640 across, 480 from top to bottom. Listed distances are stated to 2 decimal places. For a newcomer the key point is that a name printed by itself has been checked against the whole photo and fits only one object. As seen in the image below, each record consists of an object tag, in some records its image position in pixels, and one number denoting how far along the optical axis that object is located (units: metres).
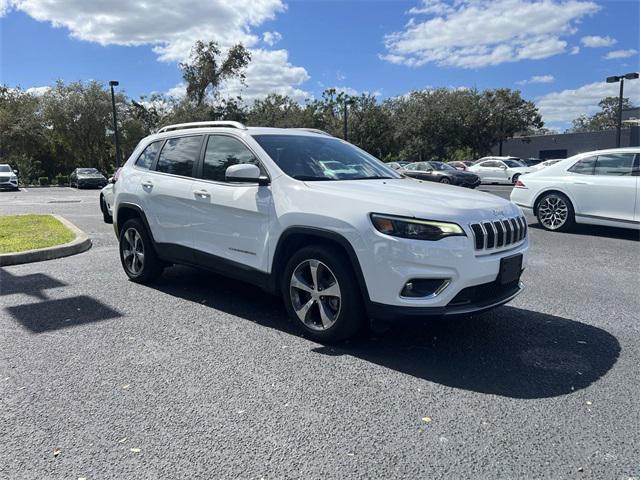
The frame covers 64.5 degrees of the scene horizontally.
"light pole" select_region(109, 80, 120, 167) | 28.22
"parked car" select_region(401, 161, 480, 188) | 25.28
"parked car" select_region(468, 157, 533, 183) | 28.64
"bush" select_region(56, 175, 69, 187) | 39.15
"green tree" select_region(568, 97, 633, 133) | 87.12
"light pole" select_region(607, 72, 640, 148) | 25.58
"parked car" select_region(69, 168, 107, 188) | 29.81
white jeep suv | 3.50
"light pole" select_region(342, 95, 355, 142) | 51.41
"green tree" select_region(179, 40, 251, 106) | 44.03
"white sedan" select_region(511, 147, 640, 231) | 8.61
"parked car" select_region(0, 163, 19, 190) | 27.94
